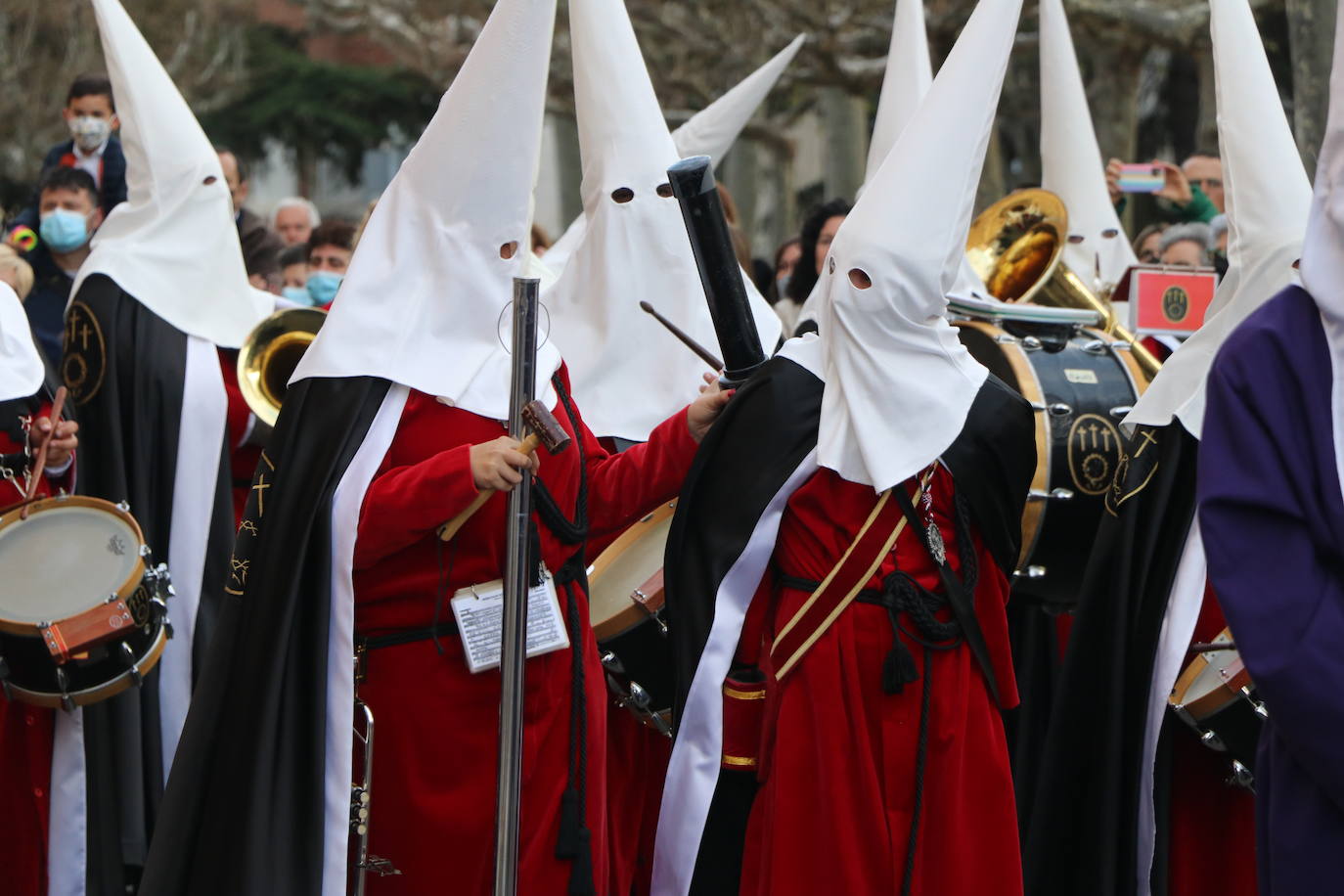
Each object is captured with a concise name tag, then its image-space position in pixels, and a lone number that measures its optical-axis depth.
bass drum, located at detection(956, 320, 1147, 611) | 12.49
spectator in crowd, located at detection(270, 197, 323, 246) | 22.69
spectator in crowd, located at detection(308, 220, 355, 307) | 17.94
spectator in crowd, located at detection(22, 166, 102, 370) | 15.07
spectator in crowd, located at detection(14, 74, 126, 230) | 16.11
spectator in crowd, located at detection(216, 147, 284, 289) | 17.20
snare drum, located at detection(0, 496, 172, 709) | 10.06
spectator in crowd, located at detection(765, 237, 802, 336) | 16.58
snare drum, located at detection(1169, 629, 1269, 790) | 9.07
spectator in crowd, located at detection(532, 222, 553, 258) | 17.70
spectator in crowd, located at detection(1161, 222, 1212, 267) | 17.12
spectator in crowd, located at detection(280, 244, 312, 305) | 19.84
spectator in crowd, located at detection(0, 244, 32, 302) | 12.09
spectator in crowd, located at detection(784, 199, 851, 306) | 15.78
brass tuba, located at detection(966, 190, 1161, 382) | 14.84
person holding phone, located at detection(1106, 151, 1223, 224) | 18.72
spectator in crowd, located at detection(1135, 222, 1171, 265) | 18.25
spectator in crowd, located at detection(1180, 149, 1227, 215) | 19.81
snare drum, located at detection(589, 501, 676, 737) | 10.04
